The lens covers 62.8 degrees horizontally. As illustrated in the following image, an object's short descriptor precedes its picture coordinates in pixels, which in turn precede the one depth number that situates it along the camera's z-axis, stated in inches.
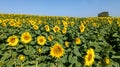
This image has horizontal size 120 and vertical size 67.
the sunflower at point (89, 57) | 53.9
